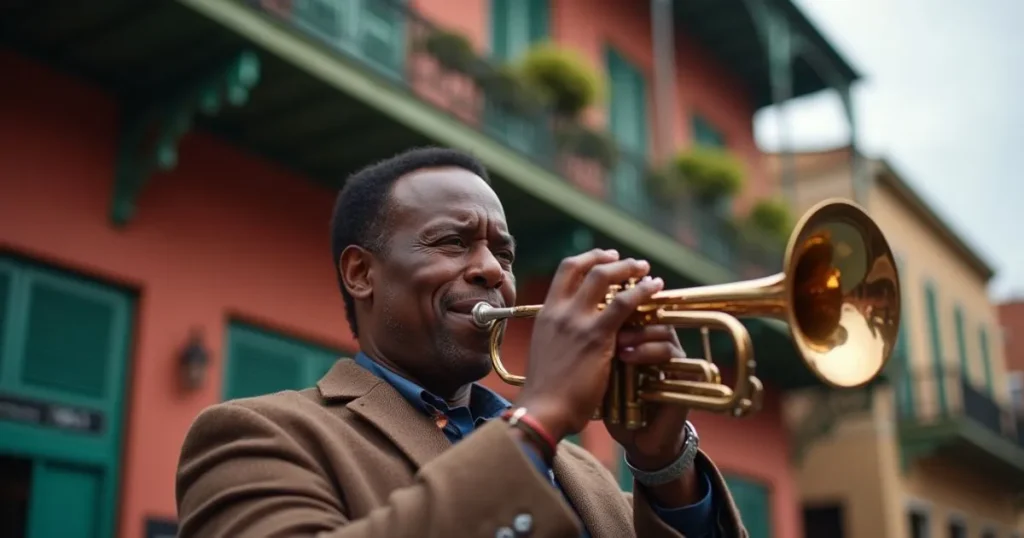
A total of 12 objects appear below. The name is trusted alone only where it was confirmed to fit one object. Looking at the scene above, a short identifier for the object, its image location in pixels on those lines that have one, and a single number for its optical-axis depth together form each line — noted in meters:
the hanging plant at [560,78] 9.57
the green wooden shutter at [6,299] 5.90
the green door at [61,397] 5.87
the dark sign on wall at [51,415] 5.77
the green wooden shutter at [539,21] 10.99
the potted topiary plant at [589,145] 9.87
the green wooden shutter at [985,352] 23.75
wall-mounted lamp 6.66
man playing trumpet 1.86
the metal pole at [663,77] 11.45
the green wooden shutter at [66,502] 5.91
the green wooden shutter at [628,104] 12.38
